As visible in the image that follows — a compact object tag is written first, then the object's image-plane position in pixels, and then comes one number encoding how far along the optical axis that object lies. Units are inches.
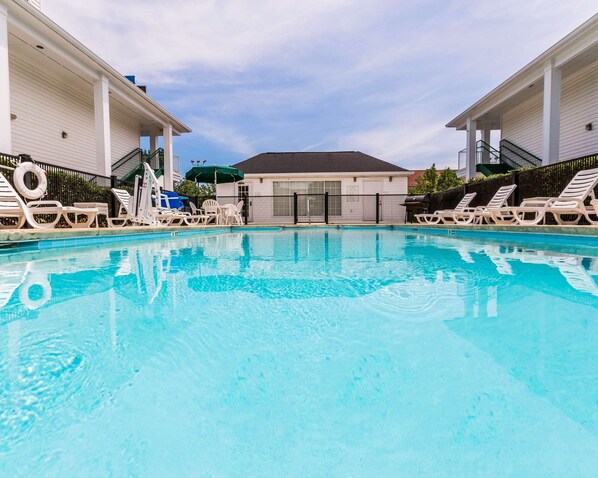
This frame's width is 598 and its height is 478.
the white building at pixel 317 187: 738.2
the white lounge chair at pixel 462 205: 413.4
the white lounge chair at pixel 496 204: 341.8
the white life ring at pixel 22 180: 220.7
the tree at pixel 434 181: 756.6
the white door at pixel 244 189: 765.3
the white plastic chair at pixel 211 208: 516.5
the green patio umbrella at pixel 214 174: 501.4
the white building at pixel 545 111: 390.9
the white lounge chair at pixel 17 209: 202.0
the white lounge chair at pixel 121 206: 326.1
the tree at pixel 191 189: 942.6
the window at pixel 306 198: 742.5
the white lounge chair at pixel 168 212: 364.4
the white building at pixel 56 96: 288.6
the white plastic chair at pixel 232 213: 507.5
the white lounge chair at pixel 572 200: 247.1
